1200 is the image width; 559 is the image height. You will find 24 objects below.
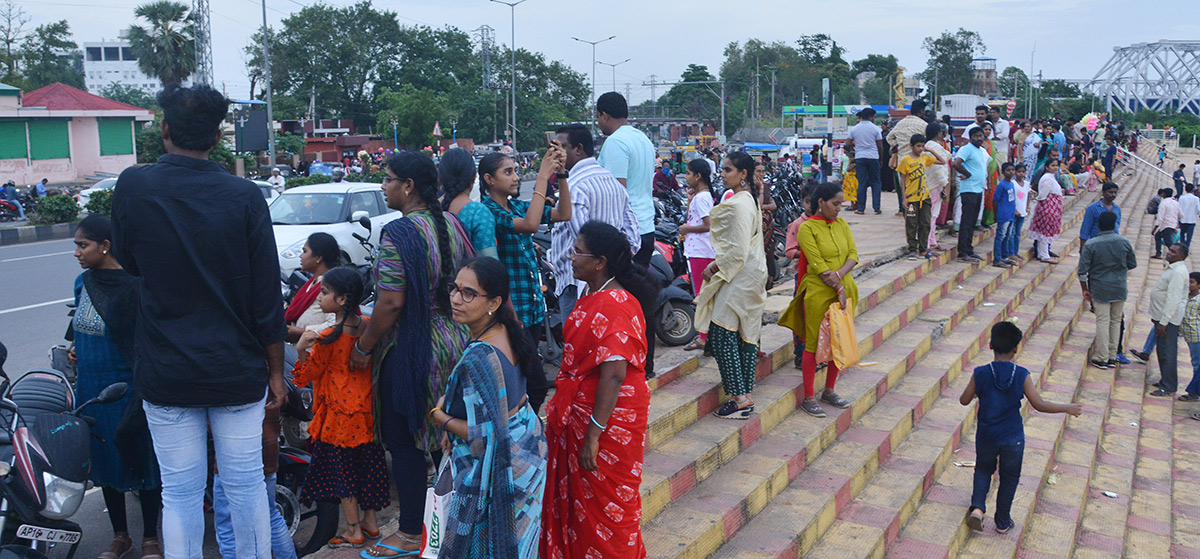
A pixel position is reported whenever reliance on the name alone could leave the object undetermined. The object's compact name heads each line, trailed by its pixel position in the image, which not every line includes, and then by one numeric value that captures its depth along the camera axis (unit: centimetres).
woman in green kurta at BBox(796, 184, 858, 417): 523
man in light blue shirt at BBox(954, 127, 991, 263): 1011
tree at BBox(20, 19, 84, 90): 5775
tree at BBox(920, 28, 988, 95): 8619
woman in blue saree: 273
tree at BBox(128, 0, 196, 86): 4275
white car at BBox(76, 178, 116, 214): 2231
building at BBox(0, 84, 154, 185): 2930
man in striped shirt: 455
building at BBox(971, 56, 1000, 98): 9224
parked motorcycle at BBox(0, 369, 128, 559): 316
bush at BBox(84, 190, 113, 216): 1812
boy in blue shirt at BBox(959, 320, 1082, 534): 500
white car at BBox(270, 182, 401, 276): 1072
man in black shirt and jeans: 260
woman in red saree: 308
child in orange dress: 359
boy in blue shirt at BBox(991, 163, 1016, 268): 1076
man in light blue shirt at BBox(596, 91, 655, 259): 498
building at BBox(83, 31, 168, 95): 9931
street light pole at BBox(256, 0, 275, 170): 2473
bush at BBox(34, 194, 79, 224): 1870
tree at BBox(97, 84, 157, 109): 7550
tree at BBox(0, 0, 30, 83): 4469
